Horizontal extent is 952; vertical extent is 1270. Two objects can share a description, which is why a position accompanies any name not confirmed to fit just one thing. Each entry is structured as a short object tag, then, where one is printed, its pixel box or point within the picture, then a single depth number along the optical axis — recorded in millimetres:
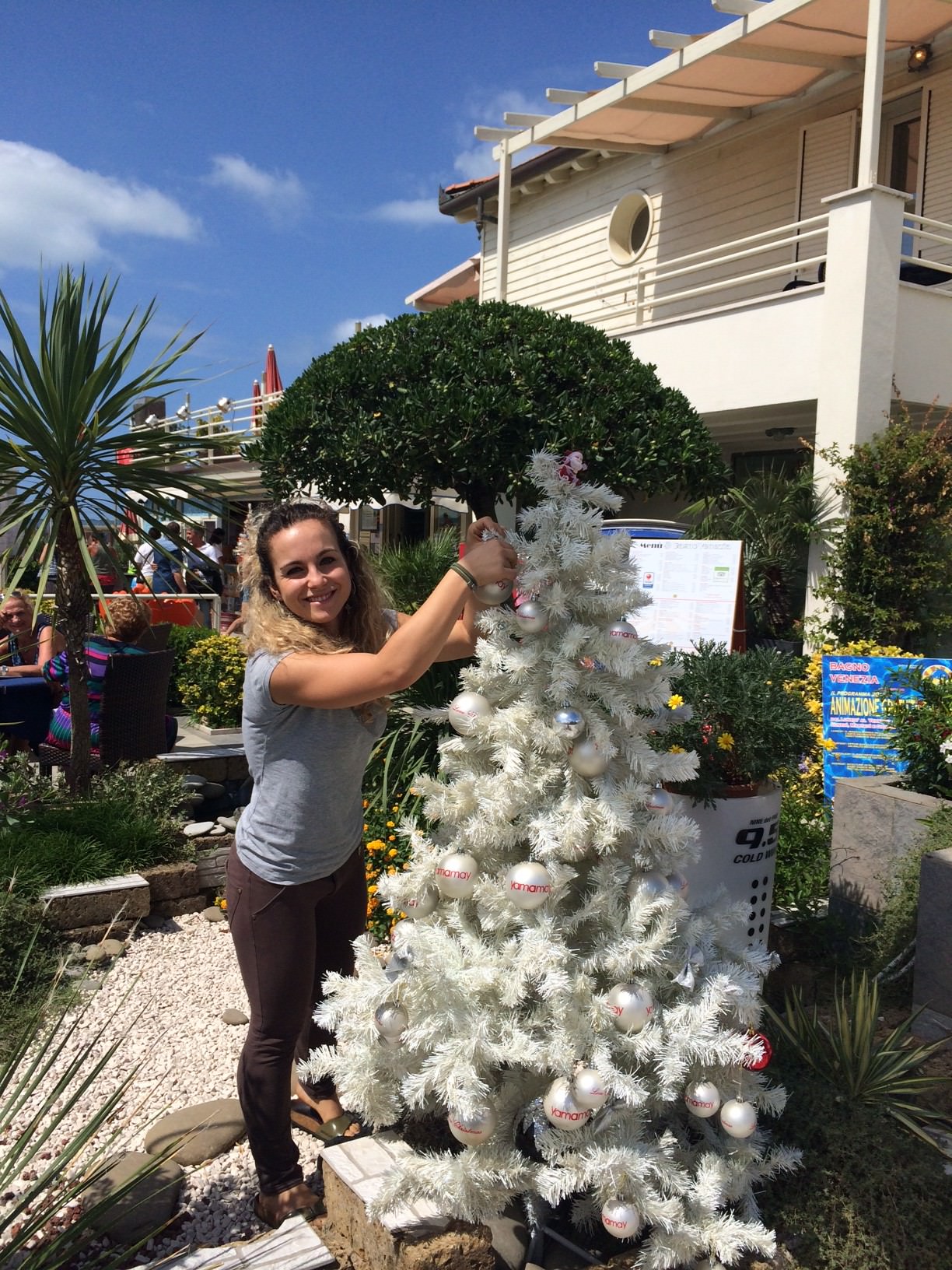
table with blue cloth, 6027
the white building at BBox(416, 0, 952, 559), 7879
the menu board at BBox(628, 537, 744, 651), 4906
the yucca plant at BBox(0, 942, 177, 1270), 1836
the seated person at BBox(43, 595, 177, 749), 5504
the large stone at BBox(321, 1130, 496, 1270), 1978
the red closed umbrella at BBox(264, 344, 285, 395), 20000
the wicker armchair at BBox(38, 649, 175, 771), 5496
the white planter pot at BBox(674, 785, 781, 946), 3244
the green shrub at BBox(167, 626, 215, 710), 8875
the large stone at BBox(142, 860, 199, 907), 4688
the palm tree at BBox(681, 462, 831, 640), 8125
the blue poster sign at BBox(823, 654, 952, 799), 5453
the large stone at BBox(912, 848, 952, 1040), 3266
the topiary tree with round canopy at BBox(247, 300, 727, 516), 6238
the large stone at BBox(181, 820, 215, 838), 5227
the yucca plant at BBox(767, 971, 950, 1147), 2480
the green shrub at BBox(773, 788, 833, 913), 4016
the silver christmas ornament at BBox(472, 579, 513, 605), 2174
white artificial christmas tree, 1949
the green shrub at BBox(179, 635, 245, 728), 8242
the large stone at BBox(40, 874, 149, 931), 4215
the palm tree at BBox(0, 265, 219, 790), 5000
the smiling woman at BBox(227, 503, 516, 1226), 2350
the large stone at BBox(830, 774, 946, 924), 3775
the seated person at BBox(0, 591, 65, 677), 6078
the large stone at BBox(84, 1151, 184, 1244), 2453
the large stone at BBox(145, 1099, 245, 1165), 2814
